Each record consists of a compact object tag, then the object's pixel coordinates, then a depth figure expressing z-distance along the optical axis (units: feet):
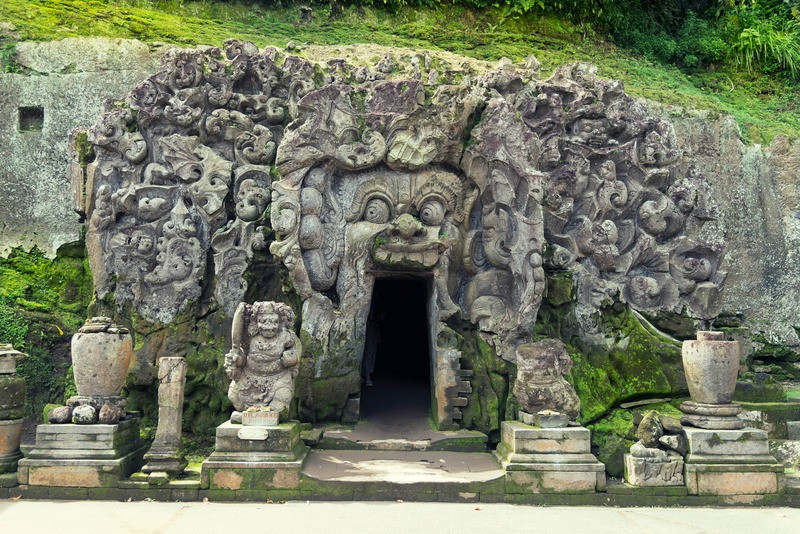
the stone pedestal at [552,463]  22.95
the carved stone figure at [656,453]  23.20
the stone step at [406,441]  28.12
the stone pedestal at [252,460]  22.62
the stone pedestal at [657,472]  23.16
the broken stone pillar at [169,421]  23.20
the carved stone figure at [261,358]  24.99
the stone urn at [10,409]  23.61
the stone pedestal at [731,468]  22.95
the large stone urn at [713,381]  24.08
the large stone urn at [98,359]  24.23
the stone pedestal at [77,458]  22.66
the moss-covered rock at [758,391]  31.86
